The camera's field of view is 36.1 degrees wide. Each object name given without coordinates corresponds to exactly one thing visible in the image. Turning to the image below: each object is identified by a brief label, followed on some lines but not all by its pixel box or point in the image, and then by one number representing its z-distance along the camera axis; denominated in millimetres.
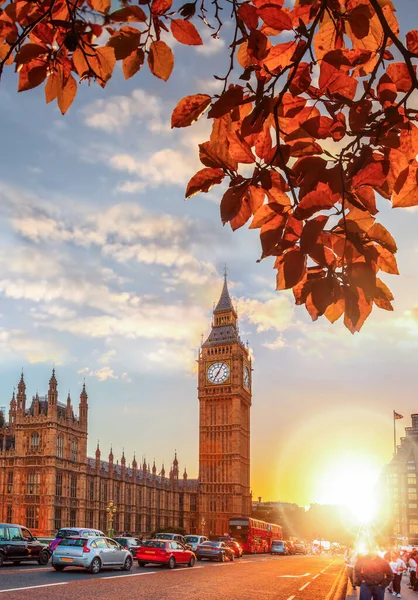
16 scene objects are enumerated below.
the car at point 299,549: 74025
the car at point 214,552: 34469
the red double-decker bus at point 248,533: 54188
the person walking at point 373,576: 10688
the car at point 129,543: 36156
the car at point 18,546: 21297
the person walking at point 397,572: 19291
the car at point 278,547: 56250
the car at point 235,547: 41969
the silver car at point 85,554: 19938
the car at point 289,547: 62034
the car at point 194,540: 38031
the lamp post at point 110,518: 55119
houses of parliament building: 55031
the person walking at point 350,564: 19903
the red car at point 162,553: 24781
